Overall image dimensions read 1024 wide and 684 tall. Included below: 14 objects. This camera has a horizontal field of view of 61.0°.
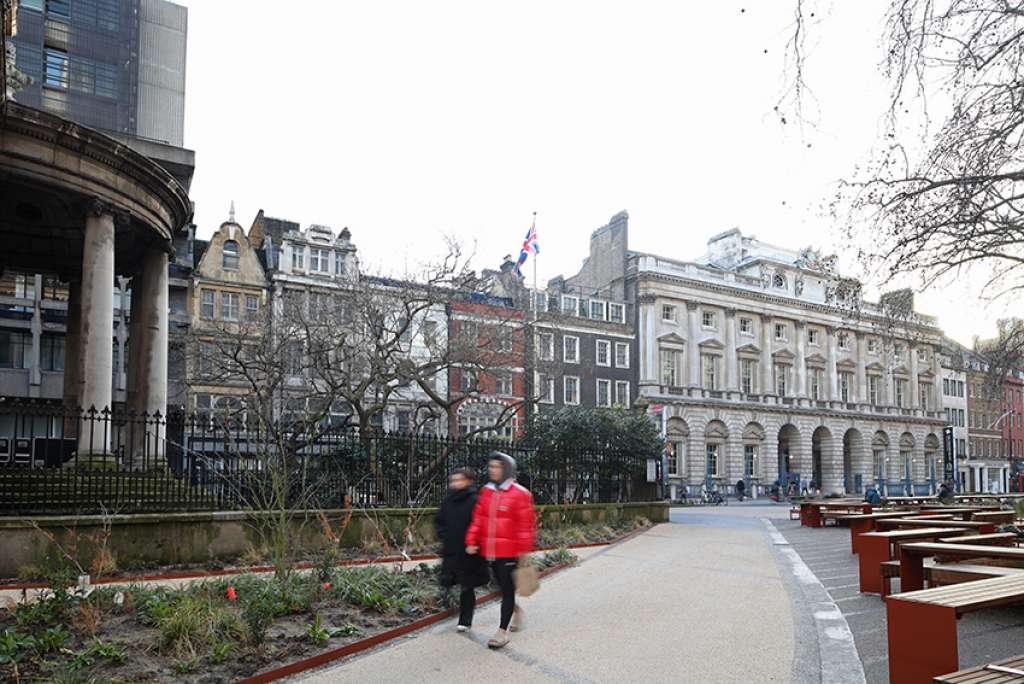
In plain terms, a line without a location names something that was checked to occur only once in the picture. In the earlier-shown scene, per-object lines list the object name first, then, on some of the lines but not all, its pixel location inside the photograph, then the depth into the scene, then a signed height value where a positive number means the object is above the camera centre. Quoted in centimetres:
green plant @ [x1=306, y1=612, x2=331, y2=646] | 757 -183
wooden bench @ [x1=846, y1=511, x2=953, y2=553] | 1468 -167
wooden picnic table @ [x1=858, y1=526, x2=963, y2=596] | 1045 -153
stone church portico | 1464 +397
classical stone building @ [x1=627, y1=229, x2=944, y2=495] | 6694 +363
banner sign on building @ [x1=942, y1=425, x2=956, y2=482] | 5909 -198
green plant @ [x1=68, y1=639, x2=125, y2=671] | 652 -175
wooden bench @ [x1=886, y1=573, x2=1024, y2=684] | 546 -131
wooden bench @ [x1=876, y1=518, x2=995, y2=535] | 1240 -147
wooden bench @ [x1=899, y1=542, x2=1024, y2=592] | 812 -123
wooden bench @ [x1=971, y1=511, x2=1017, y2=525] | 1664 -181
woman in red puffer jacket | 810 -96
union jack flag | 3875 +795
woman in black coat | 827 -116
